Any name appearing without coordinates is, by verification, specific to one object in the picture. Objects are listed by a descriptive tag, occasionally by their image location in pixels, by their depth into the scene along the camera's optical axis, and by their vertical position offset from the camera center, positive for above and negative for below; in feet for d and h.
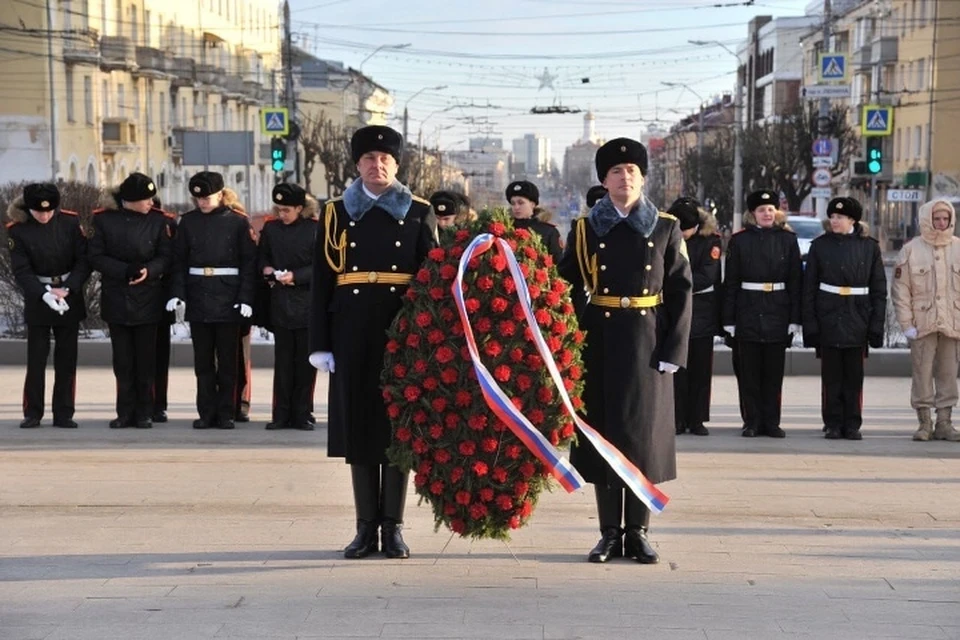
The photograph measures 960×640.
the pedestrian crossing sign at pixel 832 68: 113.09 +8.94
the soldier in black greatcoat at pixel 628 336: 25.35 -2.38
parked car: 133.69 -3.09
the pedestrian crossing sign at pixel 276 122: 129.70 +5.14
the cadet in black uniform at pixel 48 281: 40.96 -2.62
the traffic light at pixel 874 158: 101.96 +2.23
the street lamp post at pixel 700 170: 267.39 +3.36
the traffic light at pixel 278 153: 121.80 +2.36
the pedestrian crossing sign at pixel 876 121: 112.49 +5.23
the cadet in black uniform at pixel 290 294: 41.39 -2.92
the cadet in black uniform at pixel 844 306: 40.98 -2.98
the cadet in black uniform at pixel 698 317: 41.78 -3.43
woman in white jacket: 40.52 -3.07
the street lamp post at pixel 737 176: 194.29 +1.77
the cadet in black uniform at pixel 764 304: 41.75 -3.02
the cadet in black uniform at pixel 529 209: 42.14 -0.61
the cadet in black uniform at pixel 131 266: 40.75 -2.19
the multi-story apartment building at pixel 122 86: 166.40 +12.19
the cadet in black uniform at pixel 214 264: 41.14 -2.14
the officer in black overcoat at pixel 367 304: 25.71 -1.94
